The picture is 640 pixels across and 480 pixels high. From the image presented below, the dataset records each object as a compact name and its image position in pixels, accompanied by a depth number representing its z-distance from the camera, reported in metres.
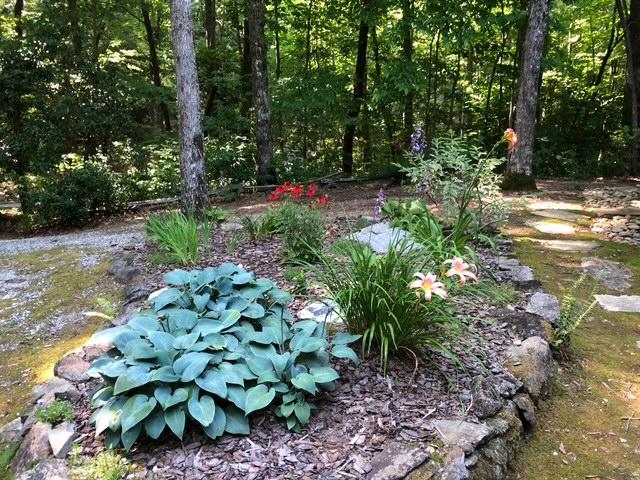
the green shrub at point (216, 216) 5.10
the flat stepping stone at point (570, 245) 4.06
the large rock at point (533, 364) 2.18
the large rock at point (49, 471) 1.60
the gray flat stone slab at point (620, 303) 3.09
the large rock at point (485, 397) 1.89
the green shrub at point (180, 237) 3.70
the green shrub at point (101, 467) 1.59
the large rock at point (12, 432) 2.13
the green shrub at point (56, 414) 1.89
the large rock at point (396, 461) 1.54
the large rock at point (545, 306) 2.69
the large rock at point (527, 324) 2.50
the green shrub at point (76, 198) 7.27
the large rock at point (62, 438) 1.74
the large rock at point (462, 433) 1.69
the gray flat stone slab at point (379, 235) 3.52
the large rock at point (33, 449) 1.79
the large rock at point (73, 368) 2.27
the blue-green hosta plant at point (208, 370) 1.71
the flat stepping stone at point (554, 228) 4.51
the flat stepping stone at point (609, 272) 3.43
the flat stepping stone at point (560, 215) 4.96
